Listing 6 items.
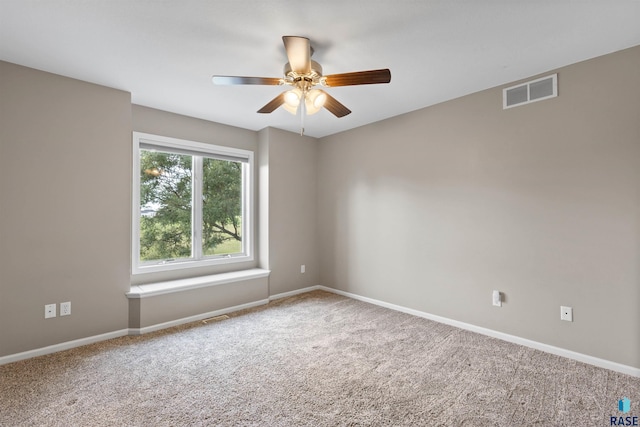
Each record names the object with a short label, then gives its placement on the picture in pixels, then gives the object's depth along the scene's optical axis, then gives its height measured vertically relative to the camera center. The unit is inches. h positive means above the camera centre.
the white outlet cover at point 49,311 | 103.4 -32.2
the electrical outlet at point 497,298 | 114.3 -32.5
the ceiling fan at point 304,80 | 75.9 +39.5
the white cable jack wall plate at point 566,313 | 98.5 -33.3
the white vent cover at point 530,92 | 102.4 +45.3
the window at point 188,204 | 138.8 +7.7
